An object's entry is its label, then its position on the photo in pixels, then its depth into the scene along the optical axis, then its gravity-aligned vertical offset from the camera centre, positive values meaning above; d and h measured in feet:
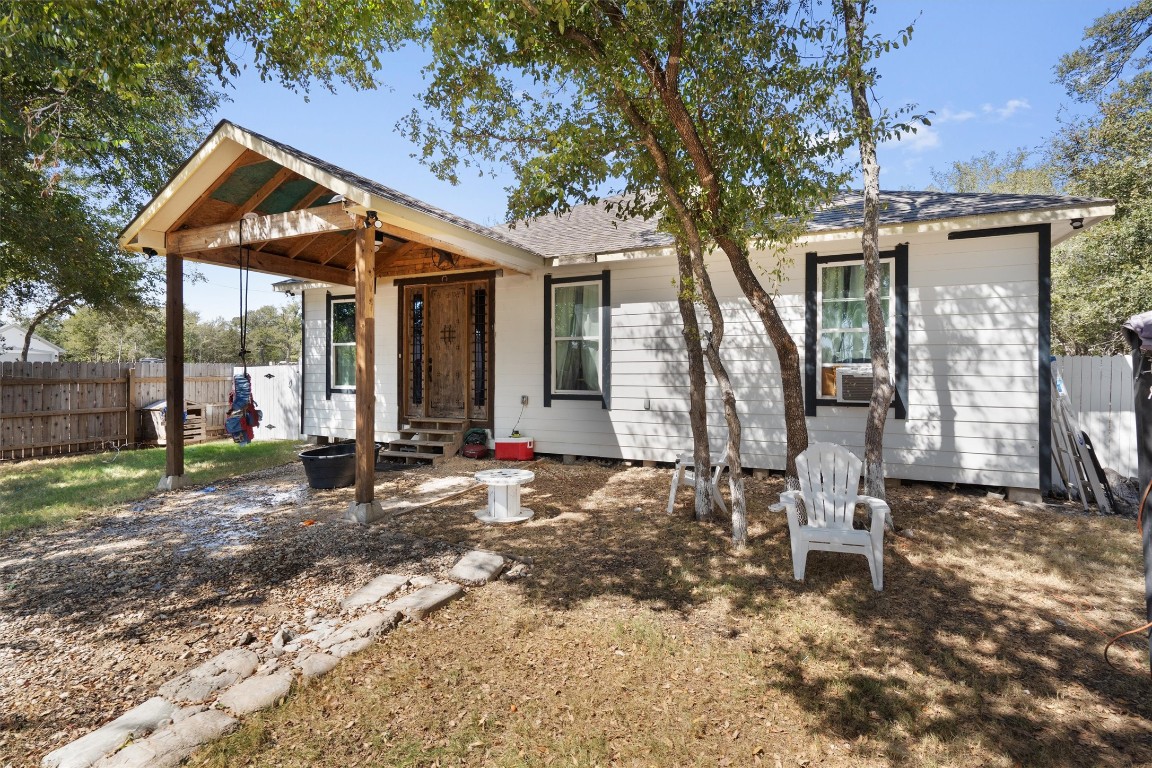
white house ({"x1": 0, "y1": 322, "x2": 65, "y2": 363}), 99.25 +5.21
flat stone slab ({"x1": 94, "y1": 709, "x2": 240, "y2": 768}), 6.49 -4.47
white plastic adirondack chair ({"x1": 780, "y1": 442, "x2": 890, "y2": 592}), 12.02 -3.05
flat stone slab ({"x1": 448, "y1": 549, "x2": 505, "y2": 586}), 12.34 -4.33
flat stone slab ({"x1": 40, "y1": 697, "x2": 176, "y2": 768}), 6.58 -4.47
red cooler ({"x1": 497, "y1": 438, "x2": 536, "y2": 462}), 26.45 -3.44
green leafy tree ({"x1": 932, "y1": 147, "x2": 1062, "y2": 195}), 64.23 +26.73
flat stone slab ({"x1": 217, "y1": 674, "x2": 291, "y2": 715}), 7.73 -4.50
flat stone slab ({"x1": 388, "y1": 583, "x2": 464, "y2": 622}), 10.62 -4.40
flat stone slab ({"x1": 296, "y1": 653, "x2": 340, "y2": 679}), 8.60 -4.51
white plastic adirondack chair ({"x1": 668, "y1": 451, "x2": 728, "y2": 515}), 16.84 -3.29
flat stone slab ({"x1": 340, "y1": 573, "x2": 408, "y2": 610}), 11.17 -4.44
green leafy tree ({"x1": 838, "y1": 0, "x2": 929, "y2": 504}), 14.37 +5.68
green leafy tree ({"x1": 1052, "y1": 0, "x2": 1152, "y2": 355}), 37.88 +14.84
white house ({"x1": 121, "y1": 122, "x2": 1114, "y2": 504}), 18.44 +2.65
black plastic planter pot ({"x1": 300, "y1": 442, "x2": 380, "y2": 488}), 20.56 -3.36
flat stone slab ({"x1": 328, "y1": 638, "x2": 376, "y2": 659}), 9.20 -4.51
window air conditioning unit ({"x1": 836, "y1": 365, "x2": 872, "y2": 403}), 20.43 -0.31
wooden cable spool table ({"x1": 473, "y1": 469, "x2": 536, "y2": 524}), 16.70 -3.61
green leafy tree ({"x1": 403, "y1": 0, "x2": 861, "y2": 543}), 13.85 +7.23
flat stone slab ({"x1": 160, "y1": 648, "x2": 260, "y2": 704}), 8.03 -4.51
